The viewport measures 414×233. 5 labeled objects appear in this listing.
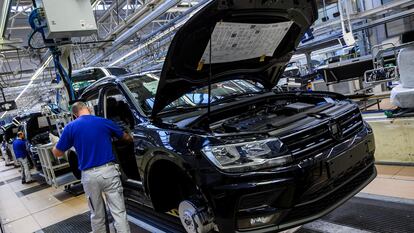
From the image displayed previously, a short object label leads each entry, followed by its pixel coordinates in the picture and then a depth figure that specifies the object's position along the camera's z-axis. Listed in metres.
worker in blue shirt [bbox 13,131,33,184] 9.46
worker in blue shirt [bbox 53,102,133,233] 3.41
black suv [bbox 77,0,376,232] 2.24
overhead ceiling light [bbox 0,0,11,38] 6.41
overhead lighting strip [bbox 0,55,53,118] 11.53
